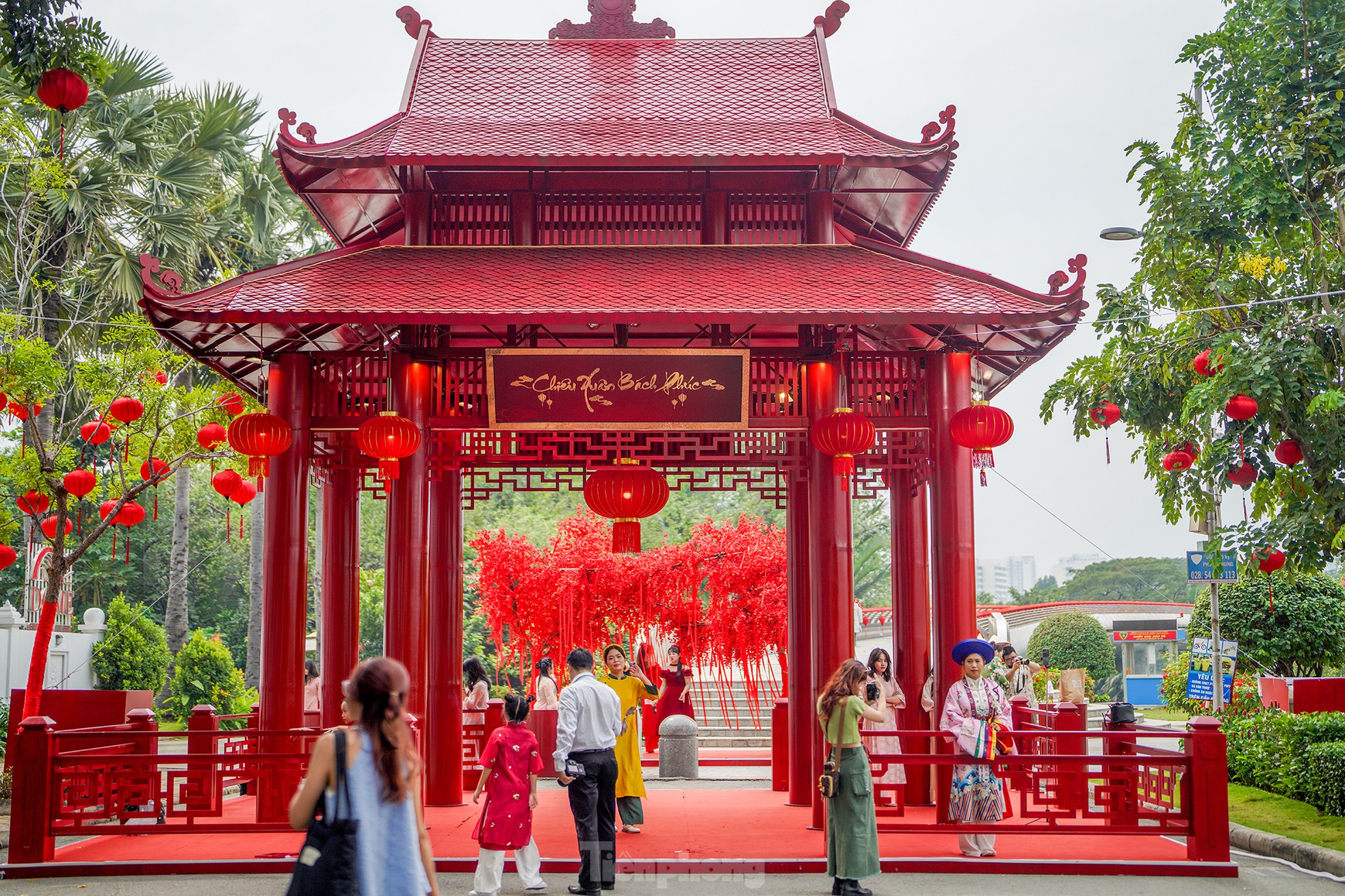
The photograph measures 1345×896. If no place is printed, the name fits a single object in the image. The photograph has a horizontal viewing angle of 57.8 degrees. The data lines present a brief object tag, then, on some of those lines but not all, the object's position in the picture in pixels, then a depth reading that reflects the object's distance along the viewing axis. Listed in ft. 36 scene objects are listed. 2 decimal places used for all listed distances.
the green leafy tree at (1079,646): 90.63
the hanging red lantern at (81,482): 40.91
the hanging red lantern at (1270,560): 34.58
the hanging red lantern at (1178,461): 36.96
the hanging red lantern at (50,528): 43.70
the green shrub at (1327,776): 33.32
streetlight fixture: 43.11
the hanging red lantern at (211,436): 41.27
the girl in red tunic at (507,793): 24.67
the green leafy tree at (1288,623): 63.62
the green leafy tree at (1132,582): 189.78
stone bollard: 47.21
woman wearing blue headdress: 28.09
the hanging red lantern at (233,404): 35.73
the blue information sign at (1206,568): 37.91
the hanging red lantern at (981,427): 31.65
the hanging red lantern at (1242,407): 31.94
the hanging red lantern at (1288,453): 33.45
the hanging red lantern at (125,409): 41.24
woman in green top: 24.94
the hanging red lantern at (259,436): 31.32
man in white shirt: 25.21
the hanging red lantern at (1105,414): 38.83
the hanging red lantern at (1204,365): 34.76
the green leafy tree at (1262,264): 33.27
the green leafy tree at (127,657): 72.28
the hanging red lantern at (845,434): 30.81
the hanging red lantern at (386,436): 30.63
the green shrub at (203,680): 73.51
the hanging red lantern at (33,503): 42.88
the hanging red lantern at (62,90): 25.38
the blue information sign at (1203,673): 44.93
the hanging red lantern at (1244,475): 35.04
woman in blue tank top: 13.15
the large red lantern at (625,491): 35.55
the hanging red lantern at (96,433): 42.29
